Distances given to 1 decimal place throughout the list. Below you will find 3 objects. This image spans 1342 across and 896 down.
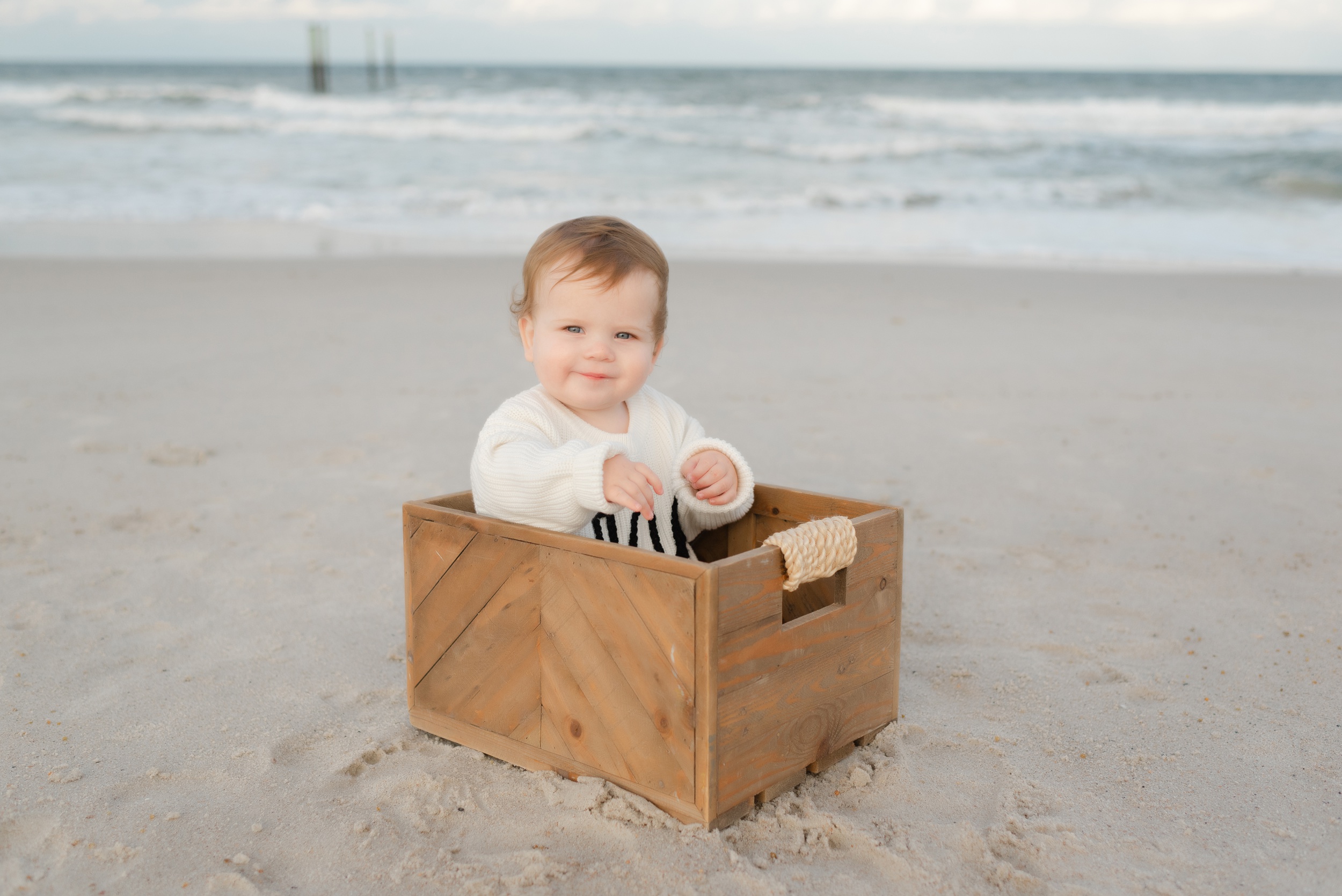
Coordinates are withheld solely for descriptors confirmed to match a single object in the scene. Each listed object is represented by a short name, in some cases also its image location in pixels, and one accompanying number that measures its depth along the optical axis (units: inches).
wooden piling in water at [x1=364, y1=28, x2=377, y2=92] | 1441.9
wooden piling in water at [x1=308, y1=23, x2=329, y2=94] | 1213.7
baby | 80.9
